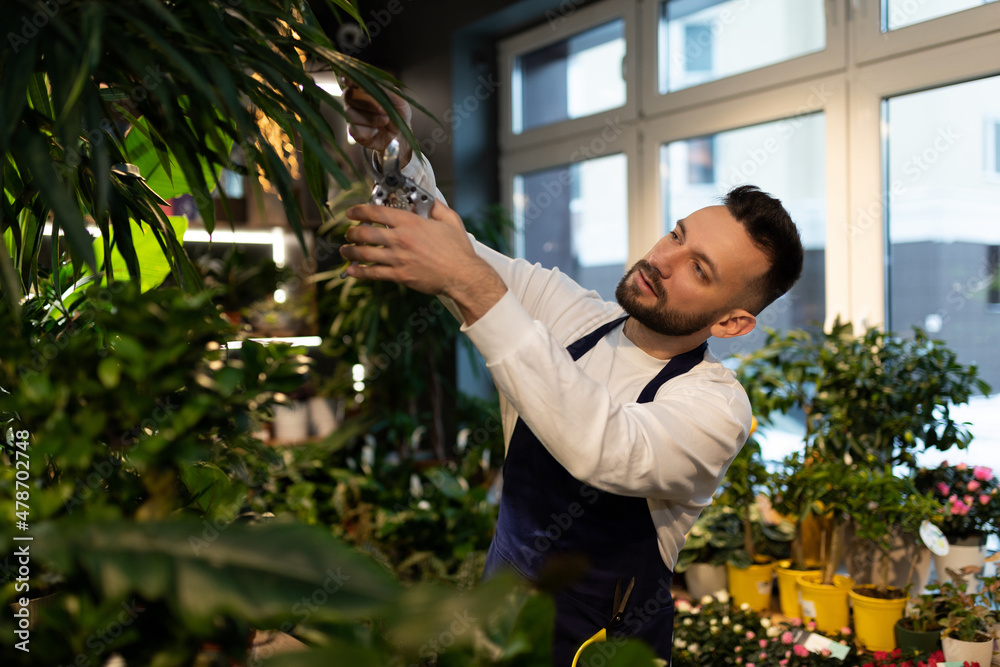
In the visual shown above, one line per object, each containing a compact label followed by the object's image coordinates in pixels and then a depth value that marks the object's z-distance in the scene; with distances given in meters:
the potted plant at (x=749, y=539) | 2.27
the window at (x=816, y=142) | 2.26
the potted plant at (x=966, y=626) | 1.71
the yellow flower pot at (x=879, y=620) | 1.96
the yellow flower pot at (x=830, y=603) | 2.08
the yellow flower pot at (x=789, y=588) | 2.23
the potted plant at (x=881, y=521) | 1.93
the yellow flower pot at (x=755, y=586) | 2.31
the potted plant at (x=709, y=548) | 2.38
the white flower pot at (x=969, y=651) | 1.71
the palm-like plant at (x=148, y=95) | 0.56
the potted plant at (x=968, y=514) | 1.99
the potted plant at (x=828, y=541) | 2.05
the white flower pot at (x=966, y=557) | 1.99
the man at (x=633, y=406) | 0.96
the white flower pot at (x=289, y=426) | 3.86
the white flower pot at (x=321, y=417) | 3.98
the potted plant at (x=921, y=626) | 1.83
